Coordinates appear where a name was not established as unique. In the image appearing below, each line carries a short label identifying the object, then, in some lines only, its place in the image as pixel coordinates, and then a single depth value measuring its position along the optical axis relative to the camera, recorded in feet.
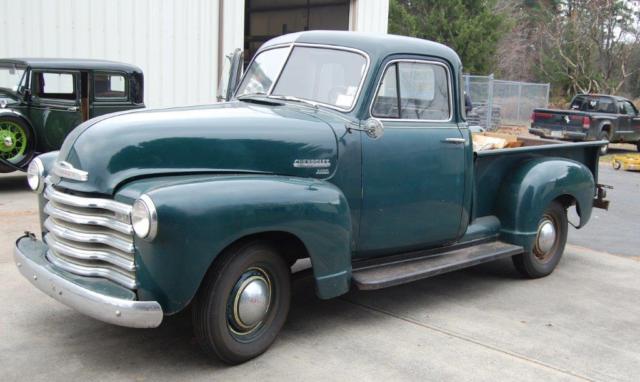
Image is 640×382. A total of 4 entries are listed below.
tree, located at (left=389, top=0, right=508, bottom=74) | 97.40
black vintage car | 30.48
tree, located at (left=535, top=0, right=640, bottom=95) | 111.45
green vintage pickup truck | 11.69
